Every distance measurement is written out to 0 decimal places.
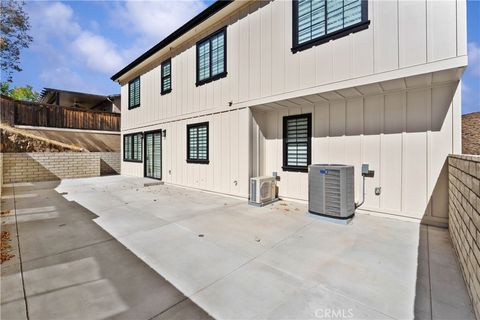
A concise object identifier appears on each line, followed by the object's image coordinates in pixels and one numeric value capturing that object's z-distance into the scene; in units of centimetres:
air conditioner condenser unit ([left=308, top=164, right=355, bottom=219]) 400
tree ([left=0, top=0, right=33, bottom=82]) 1283
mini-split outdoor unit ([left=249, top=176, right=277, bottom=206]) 531
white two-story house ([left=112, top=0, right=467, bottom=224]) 373
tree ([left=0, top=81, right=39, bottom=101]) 3112
